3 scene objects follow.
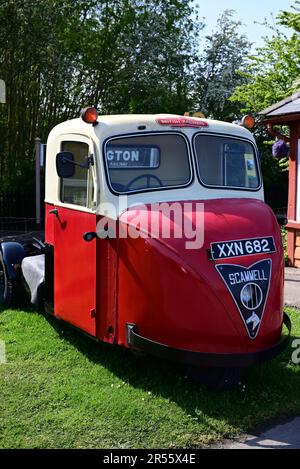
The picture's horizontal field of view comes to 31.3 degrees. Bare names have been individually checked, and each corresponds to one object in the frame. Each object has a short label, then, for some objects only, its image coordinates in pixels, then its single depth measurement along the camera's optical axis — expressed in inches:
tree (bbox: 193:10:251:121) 762.8
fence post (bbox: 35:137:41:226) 328.5
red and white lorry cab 161.0
